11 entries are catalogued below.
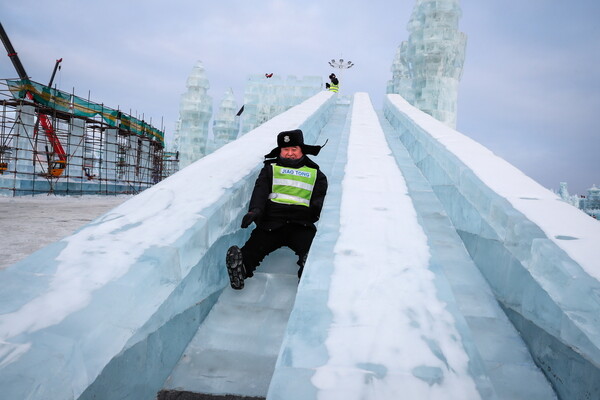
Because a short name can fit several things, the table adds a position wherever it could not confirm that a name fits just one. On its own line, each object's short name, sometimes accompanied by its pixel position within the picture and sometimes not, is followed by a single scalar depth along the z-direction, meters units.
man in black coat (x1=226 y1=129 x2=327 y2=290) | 2.53
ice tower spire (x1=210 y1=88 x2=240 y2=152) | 23.34
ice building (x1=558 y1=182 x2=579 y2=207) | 58.47
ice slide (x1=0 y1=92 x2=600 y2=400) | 1.29
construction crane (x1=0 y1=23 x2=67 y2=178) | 14.52
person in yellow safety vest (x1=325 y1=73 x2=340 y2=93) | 14.05
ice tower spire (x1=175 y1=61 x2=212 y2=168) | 21.36
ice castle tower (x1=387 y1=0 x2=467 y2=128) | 12.01
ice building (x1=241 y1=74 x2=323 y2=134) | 17.27
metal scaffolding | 13.13
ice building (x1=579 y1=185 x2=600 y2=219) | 60.75
